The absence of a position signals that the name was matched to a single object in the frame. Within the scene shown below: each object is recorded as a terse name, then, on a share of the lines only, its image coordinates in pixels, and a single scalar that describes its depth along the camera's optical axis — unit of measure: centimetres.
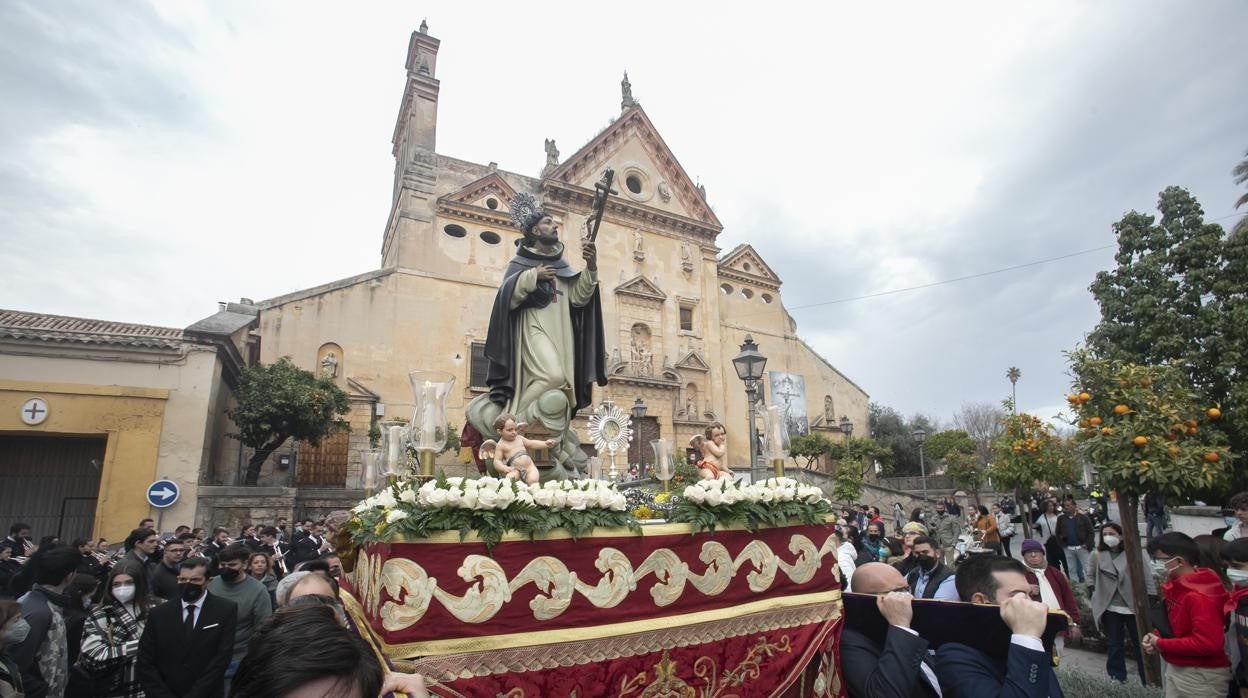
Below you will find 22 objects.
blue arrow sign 1509
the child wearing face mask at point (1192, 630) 402
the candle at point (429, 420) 378
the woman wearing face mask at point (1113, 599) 691
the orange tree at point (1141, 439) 628
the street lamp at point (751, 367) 992
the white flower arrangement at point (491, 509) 293
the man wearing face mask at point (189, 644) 417
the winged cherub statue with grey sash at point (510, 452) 462
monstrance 742
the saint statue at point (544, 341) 567
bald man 269
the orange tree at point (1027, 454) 1112
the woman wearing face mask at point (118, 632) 452
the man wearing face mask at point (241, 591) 492
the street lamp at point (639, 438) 2784
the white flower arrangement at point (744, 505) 366
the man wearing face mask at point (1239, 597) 382
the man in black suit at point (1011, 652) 245
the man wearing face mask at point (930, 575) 426
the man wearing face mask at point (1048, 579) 539
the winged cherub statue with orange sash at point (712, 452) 514
